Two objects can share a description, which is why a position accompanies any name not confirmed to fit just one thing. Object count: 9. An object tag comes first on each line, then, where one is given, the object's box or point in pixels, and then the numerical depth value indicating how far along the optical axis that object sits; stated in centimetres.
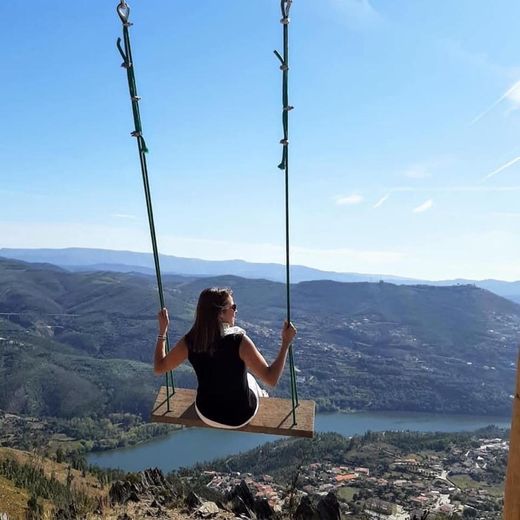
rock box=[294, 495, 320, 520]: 1394
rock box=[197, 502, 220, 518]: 825
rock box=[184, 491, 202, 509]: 920
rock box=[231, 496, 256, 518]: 989
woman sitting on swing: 214
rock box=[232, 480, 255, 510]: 1441
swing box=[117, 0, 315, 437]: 255
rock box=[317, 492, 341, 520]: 1489
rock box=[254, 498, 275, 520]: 1213
